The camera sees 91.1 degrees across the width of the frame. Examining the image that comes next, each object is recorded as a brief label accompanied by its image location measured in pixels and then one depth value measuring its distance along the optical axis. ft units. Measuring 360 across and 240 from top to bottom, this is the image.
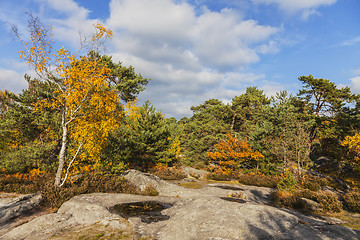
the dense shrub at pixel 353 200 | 32.08
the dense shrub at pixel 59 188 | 28.04
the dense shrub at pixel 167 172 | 58.65
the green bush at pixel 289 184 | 38.85
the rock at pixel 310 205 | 31.90
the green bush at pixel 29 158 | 43.59
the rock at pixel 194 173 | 70.18
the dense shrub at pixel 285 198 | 33.13
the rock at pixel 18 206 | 24.14
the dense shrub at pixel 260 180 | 54.70
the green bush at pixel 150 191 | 36.49
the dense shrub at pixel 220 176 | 65.71
